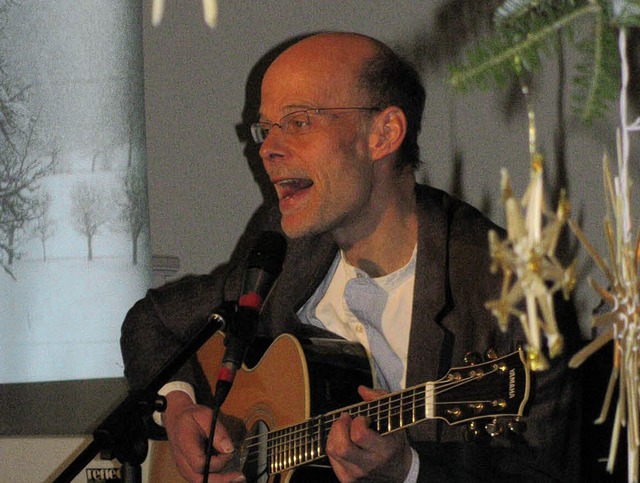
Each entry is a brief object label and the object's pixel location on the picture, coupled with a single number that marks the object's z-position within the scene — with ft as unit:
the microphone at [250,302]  13.69
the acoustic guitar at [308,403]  13.87
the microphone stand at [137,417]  13.67
